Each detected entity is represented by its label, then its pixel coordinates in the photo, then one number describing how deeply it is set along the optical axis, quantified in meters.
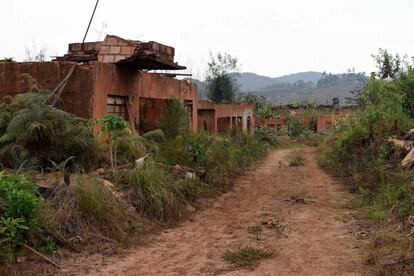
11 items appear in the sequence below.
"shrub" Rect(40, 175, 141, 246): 6.20
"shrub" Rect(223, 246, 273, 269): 5.75
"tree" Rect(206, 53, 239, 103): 36.53
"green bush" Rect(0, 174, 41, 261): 5.45
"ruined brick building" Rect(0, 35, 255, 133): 9.55
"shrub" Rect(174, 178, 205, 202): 9.01
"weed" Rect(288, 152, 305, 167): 16.62
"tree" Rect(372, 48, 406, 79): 23.34
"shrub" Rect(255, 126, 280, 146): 26.43
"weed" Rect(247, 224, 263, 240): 7.18
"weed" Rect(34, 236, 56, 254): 5.77
